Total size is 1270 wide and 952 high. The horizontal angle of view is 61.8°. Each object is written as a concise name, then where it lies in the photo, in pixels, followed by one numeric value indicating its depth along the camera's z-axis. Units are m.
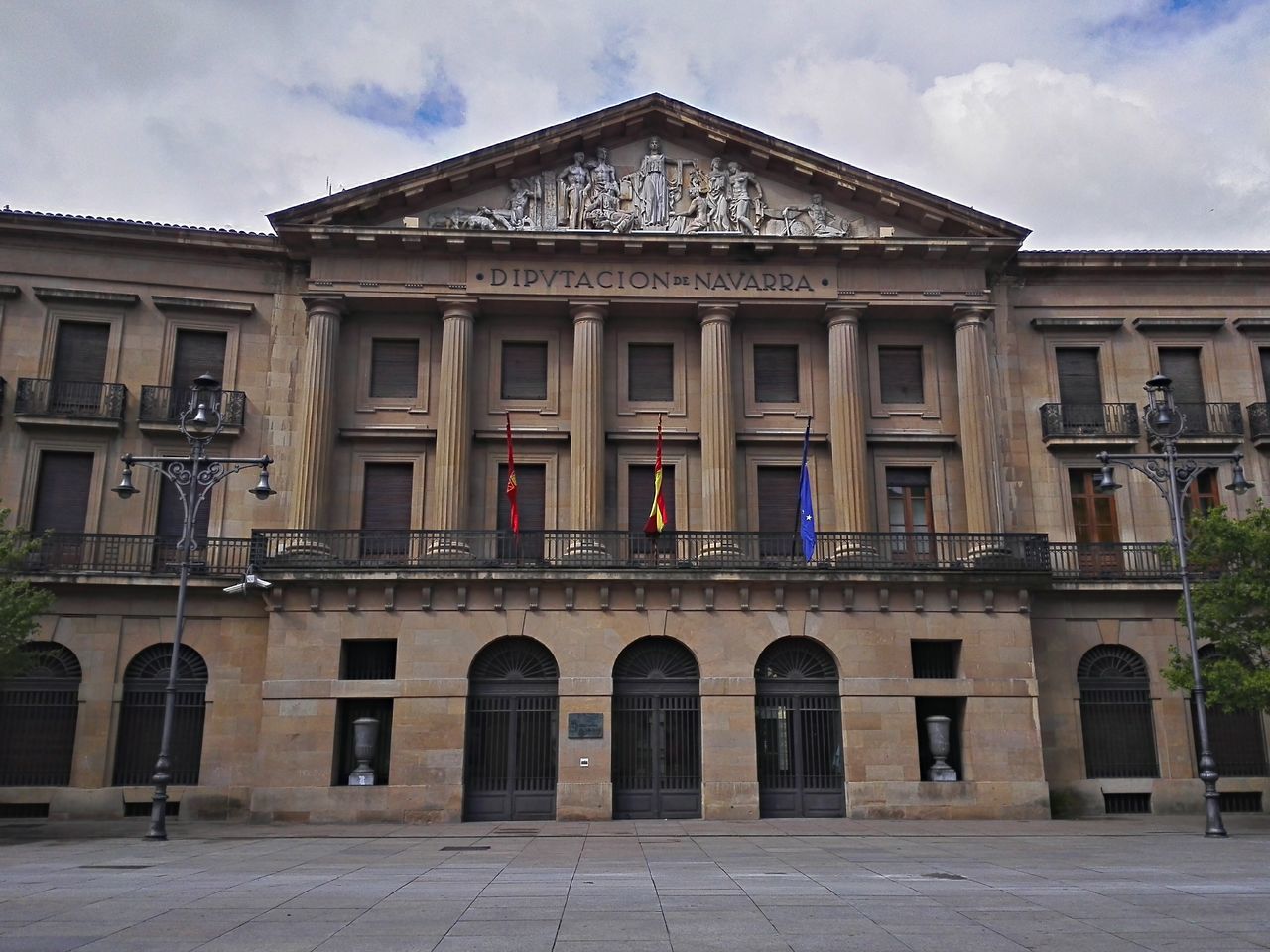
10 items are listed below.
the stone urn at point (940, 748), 24.50
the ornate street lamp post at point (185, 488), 20.16
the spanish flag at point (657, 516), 25.52
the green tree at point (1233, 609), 21.88
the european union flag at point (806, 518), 25.38
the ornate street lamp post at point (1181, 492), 20.17
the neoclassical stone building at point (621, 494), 24.58
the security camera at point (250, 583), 21.62
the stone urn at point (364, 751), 23.88
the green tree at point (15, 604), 20.91
